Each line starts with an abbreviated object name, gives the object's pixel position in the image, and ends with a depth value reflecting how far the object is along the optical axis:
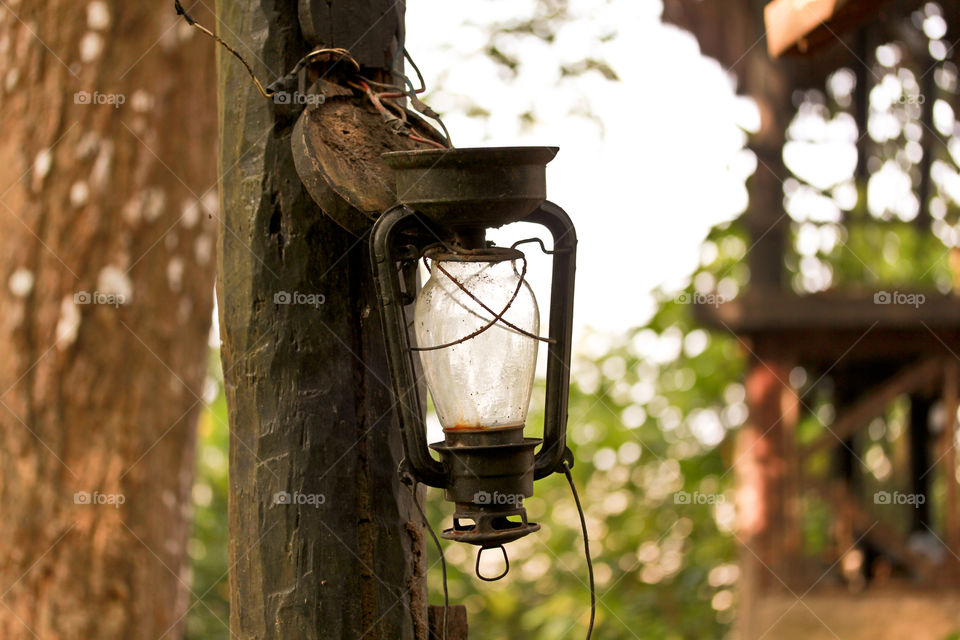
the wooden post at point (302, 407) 3.24
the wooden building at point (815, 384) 6.51
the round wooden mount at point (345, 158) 3.21
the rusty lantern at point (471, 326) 3.15
